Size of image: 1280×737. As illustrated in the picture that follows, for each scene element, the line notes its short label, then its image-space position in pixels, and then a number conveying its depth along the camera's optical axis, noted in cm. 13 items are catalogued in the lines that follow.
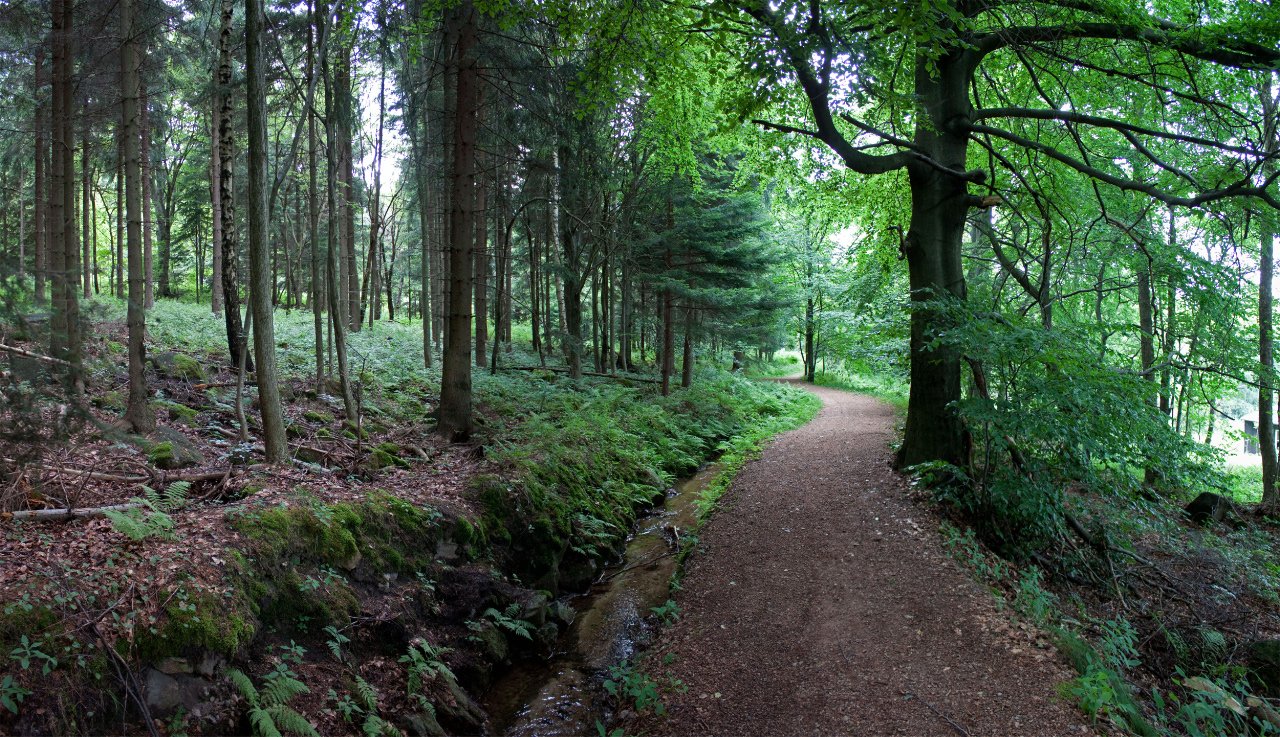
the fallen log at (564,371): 1528
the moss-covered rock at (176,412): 763
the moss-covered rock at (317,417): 869
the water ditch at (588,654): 504
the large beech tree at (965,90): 611
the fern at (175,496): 482
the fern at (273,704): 353
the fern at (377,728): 399
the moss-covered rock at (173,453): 589
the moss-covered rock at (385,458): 757
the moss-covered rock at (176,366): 939
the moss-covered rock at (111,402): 714
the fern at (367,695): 423
